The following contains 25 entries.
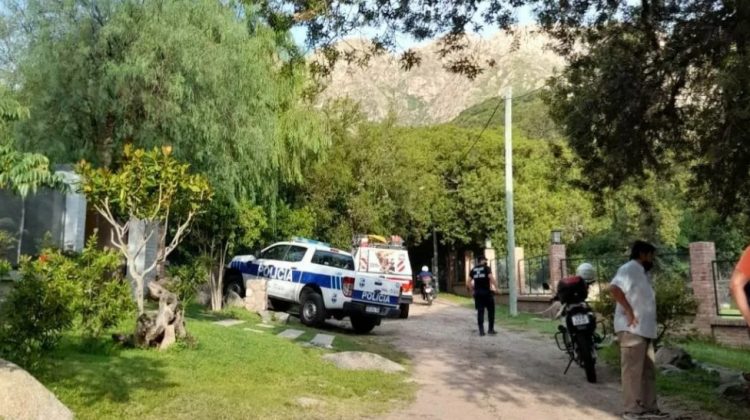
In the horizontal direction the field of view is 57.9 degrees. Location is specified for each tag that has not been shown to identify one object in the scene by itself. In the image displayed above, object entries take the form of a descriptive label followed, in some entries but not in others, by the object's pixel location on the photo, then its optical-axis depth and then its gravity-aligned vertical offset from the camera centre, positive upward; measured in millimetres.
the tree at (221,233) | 16234 +1536
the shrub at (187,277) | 10375 +367
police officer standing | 14430 +168
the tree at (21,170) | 5262 +980
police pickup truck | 15273 +247
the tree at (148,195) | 8742 +1329
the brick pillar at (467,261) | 41906 +2092
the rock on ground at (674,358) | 10047 -941
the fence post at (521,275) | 26594 +789
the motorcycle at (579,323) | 9172 -384
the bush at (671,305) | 9703 -147
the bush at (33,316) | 6613 -203
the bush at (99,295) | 8125 +4
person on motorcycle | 29547 +744
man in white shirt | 6824 -416
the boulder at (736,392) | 7637 -1119
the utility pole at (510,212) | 21938 +2651
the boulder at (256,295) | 16453 +4
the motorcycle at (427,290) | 29109 +211
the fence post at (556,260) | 22953 +1172
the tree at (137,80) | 13047 +4193
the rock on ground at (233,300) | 17203 -124
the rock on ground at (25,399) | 5039 -789
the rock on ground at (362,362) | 9555 -953
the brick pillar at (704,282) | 15148 +284
